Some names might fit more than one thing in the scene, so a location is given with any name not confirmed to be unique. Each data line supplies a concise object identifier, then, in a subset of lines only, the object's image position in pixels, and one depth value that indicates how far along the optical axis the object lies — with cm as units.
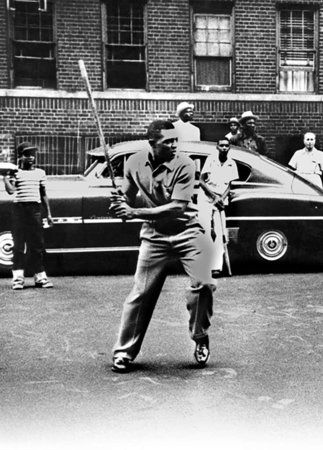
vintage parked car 1040
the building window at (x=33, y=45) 1656
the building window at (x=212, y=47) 1748
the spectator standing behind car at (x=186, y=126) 1044
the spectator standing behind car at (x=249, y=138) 1227
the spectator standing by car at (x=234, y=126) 1317
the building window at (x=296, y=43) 1766
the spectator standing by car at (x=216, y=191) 992
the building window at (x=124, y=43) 1706
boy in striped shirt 953
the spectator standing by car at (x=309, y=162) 1216
